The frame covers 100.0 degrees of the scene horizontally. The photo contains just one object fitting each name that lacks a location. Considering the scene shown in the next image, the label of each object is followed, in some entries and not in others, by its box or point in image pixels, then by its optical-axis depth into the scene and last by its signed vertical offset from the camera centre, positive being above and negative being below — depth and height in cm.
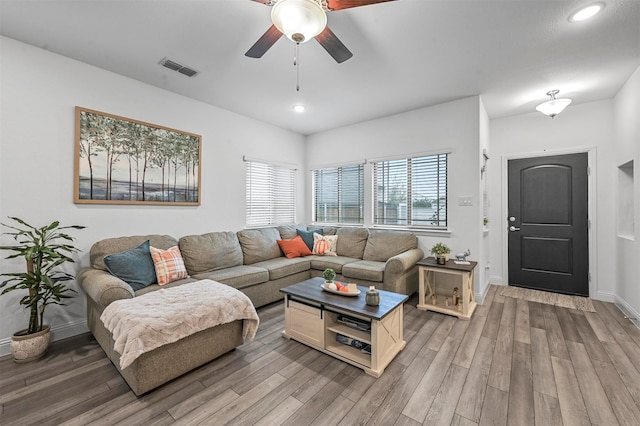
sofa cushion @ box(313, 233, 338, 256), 441 -51
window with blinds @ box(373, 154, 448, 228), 394 +35
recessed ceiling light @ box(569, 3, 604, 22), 197 +153
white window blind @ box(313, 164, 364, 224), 483 +37
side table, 310 -95
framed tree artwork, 278 +60
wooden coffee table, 210 -98
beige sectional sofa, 199 -70
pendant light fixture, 329 +136
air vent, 275 +155
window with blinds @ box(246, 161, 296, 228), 451 +35
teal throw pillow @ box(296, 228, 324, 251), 454 -38
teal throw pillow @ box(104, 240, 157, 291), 253 -52
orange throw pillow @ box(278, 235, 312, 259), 422 -54
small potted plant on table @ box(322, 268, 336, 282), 261 -59
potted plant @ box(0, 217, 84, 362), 221 -58
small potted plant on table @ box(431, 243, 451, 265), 334 -49
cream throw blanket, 175 -75
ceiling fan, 154 +117
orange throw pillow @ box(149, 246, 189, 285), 278 -55
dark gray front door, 387 -14
